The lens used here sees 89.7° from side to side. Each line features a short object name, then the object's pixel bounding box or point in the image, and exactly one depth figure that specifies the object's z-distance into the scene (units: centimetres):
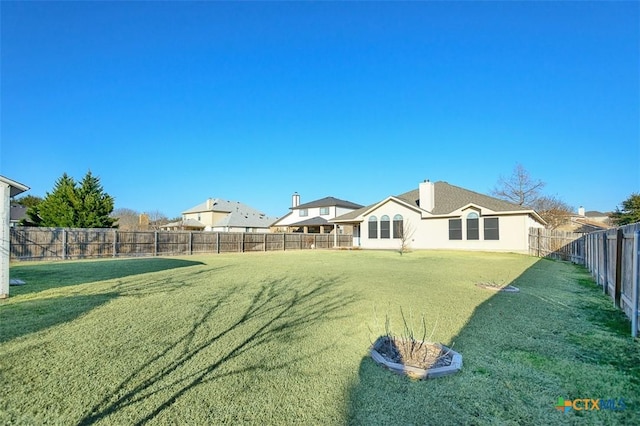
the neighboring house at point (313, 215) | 3825
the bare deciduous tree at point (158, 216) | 6076
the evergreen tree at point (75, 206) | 2173
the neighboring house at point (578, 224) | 3414
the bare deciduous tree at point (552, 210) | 3603
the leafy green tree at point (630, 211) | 2622
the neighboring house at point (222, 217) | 4688
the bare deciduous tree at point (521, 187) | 3775
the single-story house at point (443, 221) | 2172
